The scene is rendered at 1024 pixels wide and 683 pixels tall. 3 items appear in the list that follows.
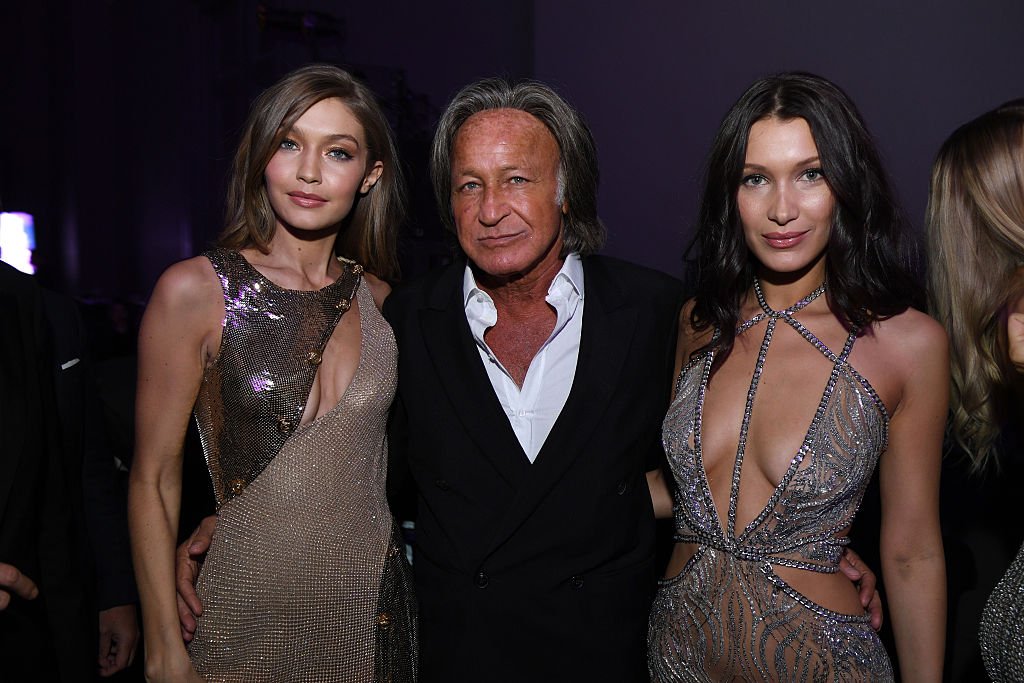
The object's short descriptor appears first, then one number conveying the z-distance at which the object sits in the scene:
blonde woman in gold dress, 1.87
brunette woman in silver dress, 1.79
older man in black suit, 1.95
